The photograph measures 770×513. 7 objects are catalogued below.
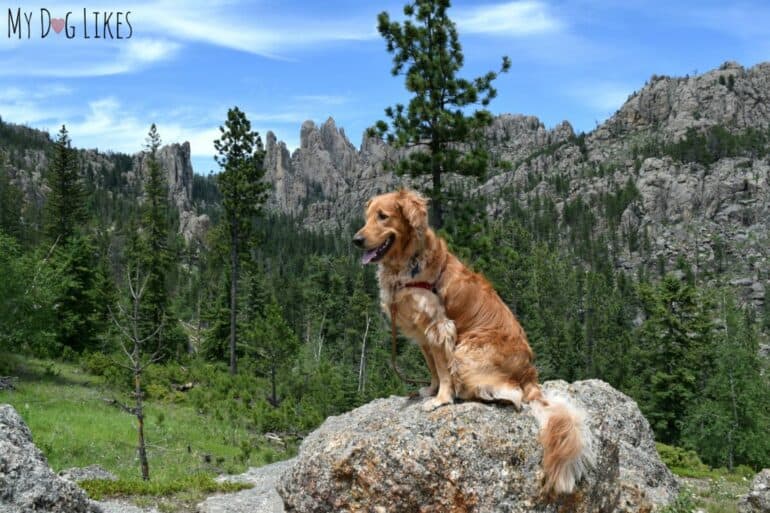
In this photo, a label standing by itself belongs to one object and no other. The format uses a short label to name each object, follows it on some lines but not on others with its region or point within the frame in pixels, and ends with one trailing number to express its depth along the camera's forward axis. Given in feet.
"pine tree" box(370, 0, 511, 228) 57.47
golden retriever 15.80
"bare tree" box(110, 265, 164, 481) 36.47
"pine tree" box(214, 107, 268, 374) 105.70
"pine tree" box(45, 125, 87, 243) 132.67
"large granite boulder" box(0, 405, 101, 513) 19.35
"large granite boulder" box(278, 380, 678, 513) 15.84
